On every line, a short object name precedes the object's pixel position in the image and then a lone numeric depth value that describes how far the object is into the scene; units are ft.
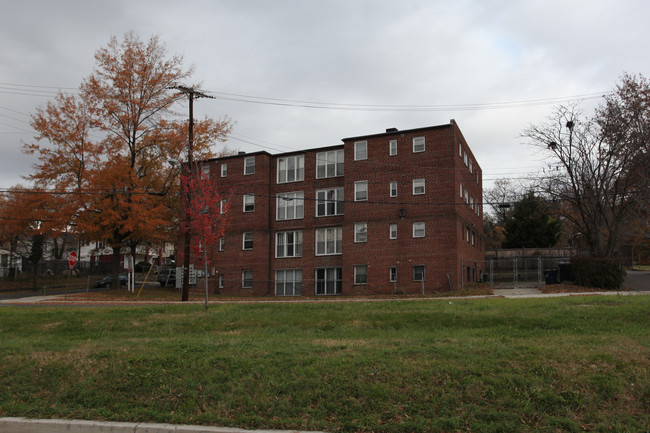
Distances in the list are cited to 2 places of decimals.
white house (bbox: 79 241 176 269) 218.42
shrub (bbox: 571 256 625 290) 90.99
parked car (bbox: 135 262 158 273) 201.03
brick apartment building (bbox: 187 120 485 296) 106.52
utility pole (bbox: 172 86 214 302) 84.38
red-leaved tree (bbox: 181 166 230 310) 63.62
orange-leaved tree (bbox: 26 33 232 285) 110.22
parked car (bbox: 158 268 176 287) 155.33
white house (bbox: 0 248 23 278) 174.13
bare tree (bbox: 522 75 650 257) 95.20
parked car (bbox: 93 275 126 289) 165.58
